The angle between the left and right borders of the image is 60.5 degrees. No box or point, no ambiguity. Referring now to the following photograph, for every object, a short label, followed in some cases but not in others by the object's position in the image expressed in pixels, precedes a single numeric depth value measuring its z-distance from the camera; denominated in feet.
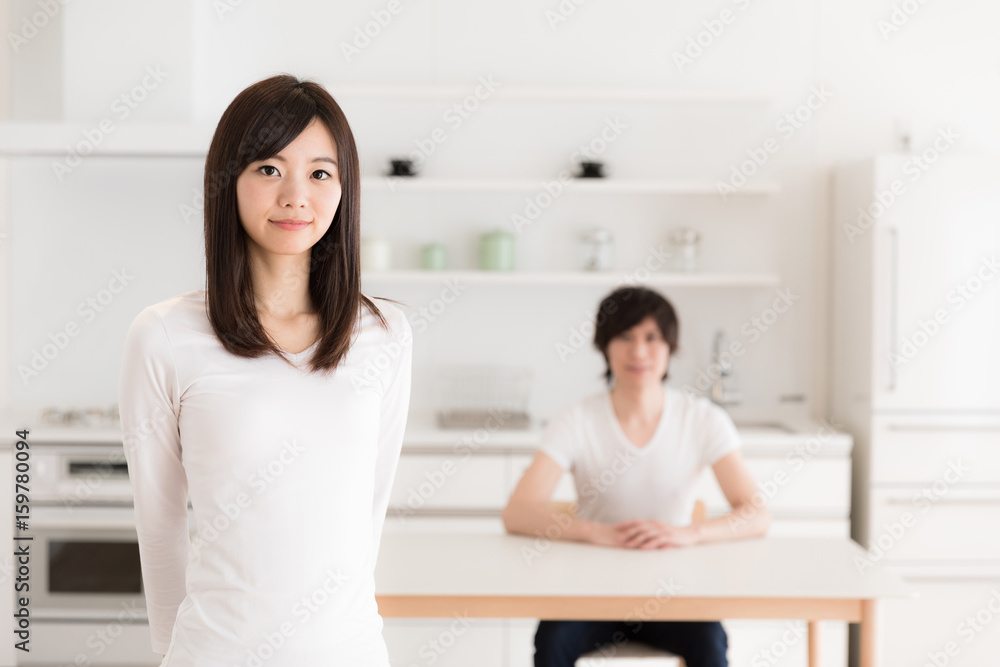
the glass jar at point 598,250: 11.52
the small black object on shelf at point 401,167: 11.16
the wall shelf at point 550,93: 11.09
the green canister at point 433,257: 11.39
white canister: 11.19
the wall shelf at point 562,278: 11.02
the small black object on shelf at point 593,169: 11.28
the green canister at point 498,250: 11.32
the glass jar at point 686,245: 11.56
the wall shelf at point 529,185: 10.99
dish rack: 11.01
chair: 6.54
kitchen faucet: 11.83
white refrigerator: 10.10
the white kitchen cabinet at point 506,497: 9.98
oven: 9.71
